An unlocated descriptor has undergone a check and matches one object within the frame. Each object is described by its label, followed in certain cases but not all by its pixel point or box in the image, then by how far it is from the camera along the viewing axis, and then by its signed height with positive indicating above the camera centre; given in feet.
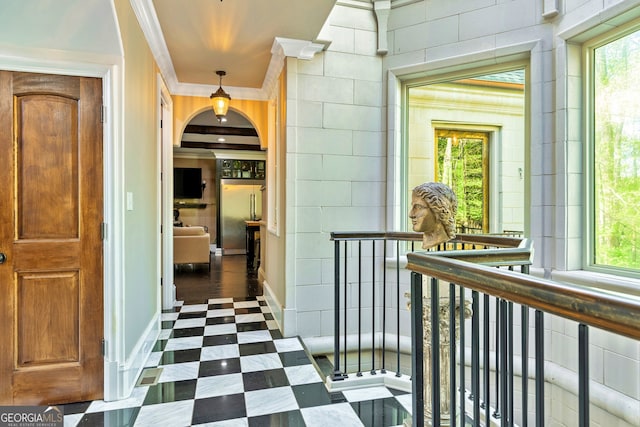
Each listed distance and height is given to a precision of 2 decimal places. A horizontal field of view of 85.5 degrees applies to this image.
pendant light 12.18 +3.97
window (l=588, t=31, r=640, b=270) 7.57 +1.33
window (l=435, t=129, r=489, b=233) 10.44 +1.24
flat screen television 30.86 +2.59
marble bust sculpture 5.65 +0.02
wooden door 6.49 -0.52
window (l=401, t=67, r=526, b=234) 9.71 +2.04
